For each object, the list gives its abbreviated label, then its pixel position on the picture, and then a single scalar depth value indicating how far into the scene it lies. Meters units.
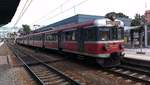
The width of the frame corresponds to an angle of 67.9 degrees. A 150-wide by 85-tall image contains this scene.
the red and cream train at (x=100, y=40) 6.34
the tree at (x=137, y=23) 12.73
